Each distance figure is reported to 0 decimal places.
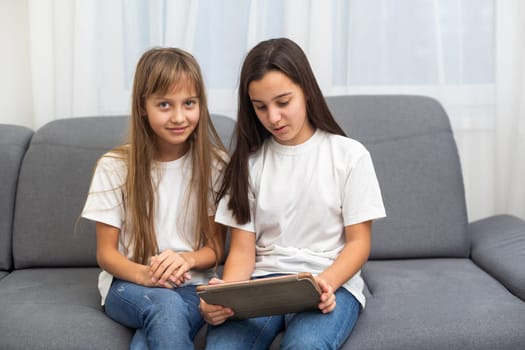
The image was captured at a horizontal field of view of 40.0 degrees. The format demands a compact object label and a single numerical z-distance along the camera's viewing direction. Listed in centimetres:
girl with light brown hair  180
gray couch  198
